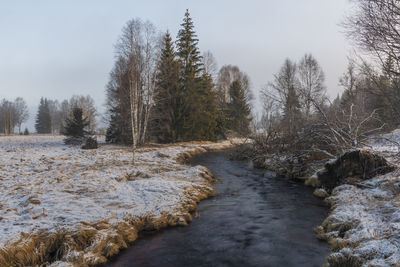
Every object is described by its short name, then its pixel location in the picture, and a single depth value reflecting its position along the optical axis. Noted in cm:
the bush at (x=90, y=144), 2052
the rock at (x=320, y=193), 923
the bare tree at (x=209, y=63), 4076
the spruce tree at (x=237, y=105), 4129
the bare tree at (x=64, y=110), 6756
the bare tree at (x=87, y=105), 5723
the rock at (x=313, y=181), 1062
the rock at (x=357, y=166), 943
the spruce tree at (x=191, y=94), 2884
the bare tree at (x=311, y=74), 3594
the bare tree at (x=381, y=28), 674
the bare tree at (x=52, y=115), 6906
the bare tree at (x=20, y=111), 6675
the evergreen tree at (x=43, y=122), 7044
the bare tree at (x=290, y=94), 1442
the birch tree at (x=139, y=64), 2000
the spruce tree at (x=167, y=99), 2702
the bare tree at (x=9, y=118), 6025
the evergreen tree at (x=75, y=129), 2491
